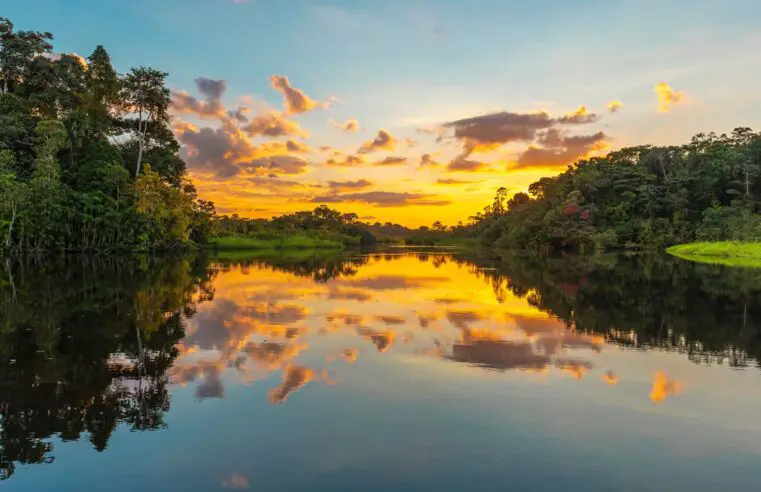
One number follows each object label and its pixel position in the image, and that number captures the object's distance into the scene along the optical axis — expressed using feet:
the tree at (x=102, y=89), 188.65
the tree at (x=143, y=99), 182.70
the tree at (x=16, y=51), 168.14
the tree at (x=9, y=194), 139.64
